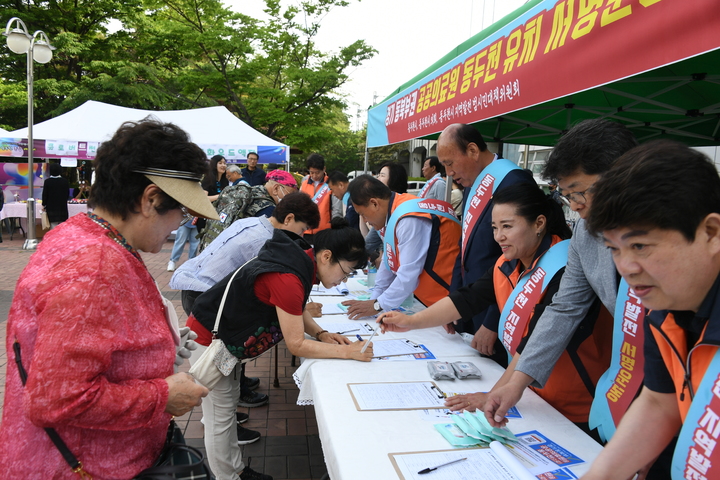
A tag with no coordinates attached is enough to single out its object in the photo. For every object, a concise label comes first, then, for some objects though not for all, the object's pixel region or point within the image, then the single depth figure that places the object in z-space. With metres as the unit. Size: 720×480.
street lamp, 8.57
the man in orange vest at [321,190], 5.99
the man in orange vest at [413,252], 2.87
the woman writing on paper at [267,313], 2.03
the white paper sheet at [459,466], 1.25
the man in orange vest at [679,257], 0.83
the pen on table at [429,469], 1.26
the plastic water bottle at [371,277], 3.73
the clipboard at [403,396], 1.66
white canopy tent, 9.27
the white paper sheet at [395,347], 2.24
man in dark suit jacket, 2.59
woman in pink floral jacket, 0.97
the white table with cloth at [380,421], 1.33
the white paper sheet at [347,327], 2.59
